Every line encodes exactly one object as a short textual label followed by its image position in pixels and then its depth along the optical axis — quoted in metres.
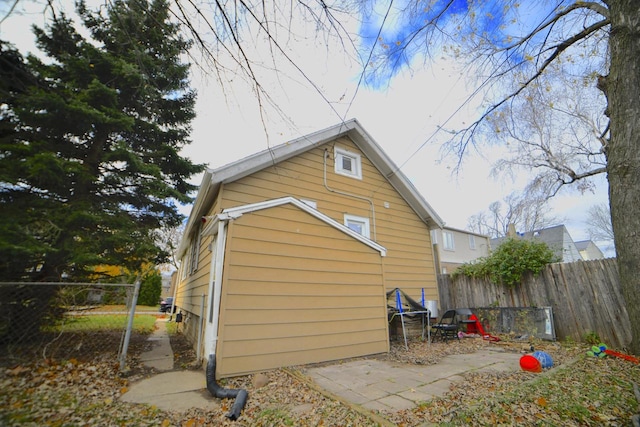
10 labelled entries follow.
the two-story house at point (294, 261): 4.34
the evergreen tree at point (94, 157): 3.87
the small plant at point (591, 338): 5.77
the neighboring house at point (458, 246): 20.11
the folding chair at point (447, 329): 6.77
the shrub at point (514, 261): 7.04
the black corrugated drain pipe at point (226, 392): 3.00
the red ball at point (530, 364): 4.15
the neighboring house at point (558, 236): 24.88
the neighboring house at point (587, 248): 28.97
